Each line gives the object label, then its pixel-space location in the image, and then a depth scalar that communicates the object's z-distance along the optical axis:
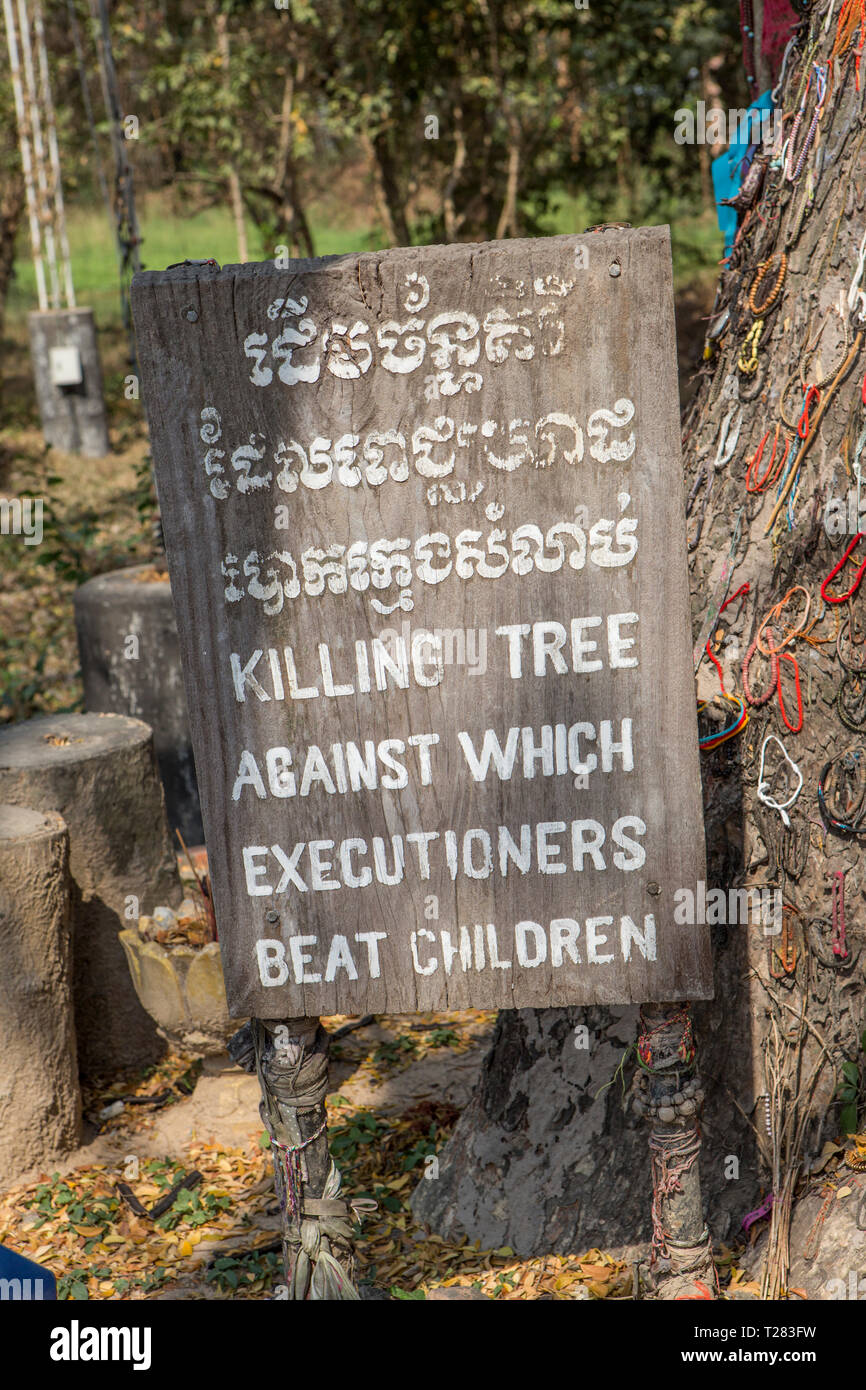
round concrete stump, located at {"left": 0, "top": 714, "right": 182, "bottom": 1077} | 4.47
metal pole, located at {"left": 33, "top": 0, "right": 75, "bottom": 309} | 11.95
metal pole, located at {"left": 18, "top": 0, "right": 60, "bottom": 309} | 11.45
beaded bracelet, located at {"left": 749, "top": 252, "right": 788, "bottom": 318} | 3.21
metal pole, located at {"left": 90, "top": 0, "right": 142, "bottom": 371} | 7.03
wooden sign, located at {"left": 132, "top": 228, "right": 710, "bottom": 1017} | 2.33
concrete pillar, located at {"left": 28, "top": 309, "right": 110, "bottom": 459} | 13.35
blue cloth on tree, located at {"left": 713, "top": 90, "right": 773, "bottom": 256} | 3.91
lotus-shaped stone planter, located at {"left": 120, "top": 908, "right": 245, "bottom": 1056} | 4.07
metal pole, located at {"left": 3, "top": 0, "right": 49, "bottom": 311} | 11.75
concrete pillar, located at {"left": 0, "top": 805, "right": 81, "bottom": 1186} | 3.85
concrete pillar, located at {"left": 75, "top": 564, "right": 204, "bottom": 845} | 6.34
